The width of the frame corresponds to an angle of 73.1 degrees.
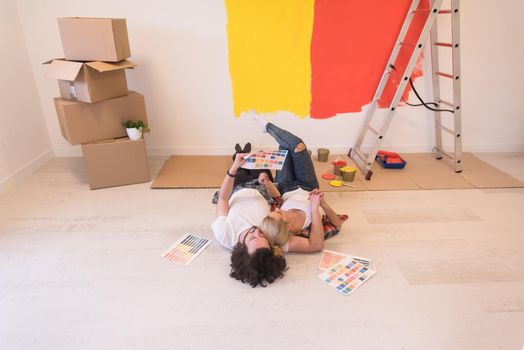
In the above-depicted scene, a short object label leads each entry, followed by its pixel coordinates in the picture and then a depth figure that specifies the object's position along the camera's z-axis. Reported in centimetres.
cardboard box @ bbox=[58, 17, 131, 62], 224
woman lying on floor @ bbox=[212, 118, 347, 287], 160
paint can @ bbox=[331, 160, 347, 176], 280
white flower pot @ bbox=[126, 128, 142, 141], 251
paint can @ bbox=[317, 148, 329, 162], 301
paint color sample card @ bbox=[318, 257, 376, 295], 162
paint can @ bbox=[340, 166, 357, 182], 265
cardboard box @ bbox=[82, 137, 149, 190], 248
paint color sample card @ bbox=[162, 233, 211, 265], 182
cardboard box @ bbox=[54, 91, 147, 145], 237
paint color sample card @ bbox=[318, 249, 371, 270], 176
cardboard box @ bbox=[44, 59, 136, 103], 224
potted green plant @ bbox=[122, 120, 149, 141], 251
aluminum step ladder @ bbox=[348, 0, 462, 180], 239
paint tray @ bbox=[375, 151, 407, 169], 287
